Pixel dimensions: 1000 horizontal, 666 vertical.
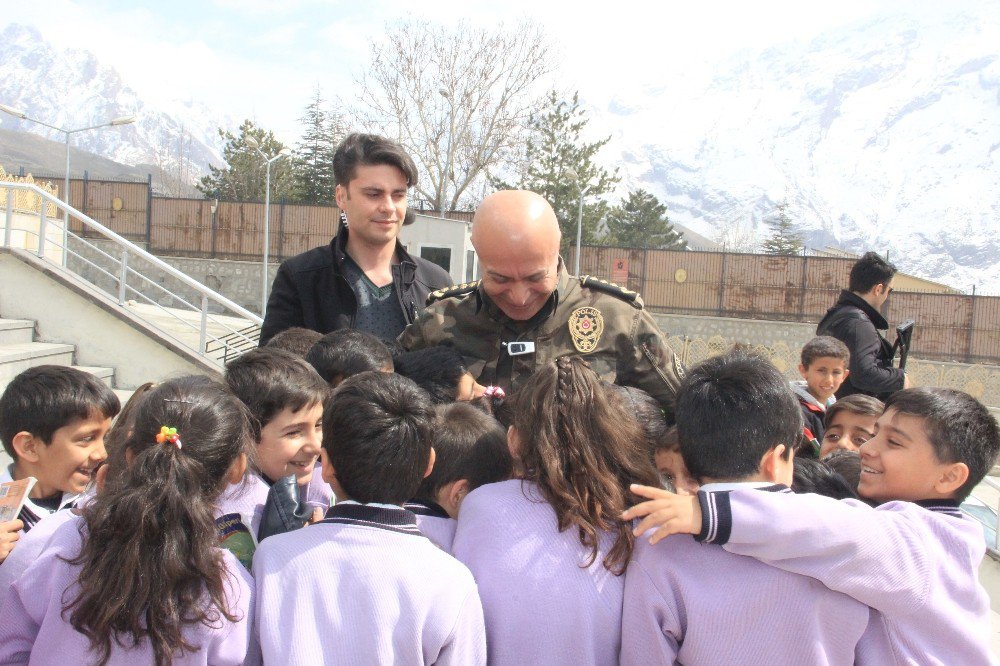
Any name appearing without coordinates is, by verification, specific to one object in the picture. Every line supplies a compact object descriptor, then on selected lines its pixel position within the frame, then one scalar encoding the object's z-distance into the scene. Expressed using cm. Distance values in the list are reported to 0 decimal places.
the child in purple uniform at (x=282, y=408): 231
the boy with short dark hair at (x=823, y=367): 397
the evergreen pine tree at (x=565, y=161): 3644
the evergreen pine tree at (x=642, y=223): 4481
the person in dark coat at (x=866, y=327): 422
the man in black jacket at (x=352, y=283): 316
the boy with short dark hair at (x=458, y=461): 204
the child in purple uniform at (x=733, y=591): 165
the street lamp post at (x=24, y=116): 1833
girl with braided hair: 169
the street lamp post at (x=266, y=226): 2081
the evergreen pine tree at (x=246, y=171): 3853
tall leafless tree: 2775
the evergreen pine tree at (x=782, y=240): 5416
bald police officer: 243
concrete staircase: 663
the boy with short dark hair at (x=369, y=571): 161
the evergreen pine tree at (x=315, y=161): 3838
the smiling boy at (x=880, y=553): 159
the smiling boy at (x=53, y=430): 224
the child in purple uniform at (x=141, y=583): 155
